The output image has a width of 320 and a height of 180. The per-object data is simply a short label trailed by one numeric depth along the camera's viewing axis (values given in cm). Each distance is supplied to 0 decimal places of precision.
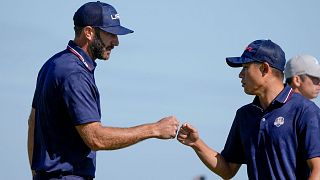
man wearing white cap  2111
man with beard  1812
